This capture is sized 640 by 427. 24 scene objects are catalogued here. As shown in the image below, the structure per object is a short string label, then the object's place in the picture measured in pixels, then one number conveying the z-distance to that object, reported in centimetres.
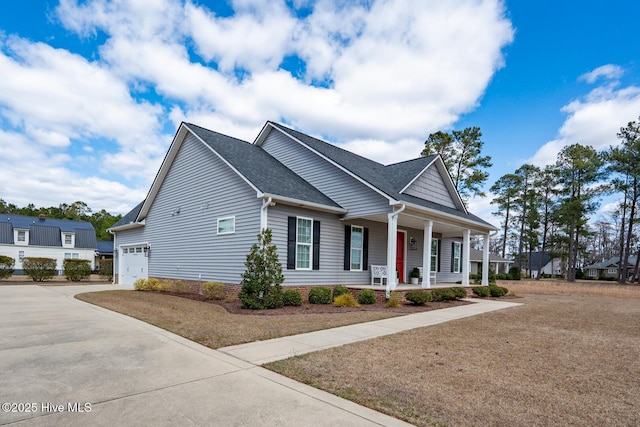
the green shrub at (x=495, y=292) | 1673
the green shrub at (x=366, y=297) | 1177
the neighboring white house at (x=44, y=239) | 3559
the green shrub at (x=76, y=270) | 2436
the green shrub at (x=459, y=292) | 1399
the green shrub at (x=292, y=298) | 1087
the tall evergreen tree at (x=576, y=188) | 3847
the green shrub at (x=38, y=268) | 2309
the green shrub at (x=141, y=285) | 1585
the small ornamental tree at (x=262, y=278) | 1019
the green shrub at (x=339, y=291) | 1213
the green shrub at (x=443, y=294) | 1307
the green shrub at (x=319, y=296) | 1158
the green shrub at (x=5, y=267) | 2370
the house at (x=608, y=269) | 5617
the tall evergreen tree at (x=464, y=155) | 3122
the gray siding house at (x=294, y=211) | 1202
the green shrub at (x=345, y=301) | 1131
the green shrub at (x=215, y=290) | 1203
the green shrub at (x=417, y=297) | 1195
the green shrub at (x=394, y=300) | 1145
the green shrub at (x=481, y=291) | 1634
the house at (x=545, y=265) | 6831
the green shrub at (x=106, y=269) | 2586
